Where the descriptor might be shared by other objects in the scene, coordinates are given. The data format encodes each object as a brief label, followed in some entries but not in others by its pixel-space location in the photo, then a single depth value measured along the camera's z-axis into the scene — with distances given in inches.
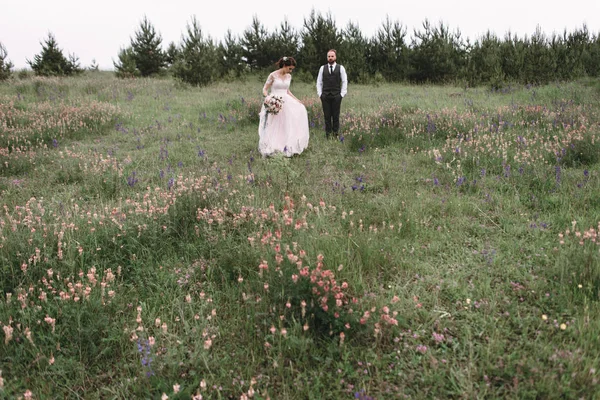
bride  314.3
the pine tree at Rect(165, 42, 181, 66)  1082.7
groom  342.6
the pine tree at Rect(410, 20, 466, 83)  844.0
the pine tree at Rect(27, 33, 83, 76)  925.8
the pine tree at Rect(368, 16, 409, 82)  886.4
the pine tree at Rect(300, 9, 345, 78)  874.8
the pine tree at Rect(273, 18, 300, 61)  972.6
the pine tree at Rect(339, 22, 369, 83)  865.9
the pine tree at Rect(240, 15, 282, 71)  979.3
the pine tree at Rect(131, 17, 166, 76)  1021.8
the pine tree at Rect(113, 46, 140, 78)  956.0
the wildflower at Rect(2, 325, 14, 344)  96.3
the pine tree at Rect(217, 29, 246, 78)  994.7
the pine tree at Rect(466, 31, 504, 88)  772.0
